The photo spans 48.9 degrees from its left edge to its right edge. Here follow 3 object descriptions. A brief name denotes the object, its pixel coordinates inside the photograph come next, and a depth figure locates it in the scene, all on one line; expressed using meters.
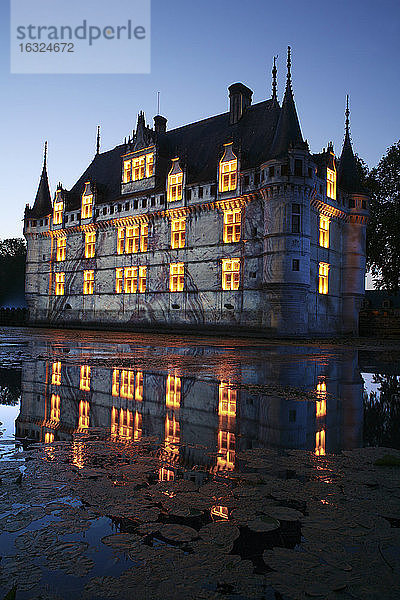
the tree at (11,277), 84.19
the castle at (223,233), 29.22
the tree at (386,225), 39.97
